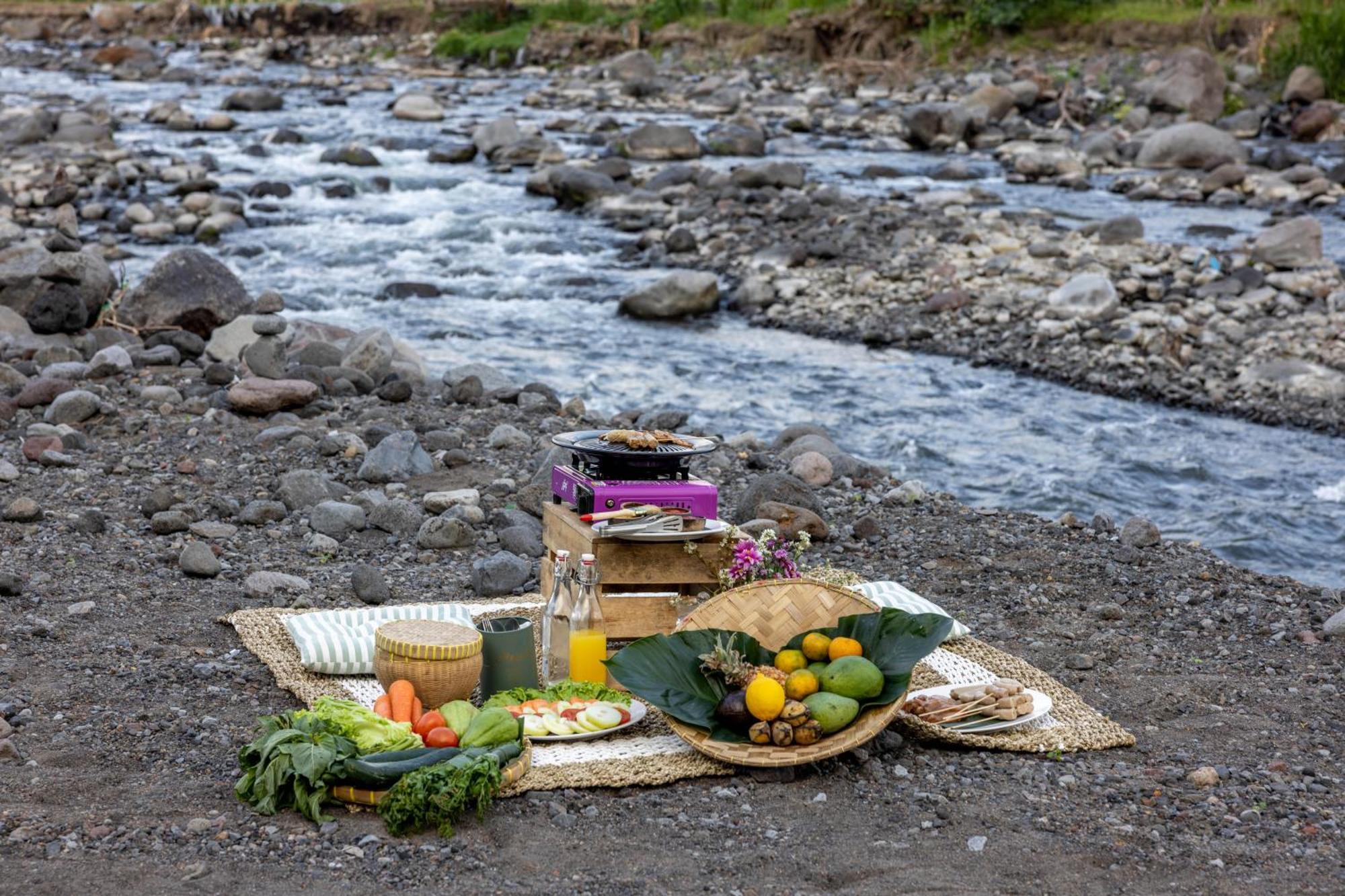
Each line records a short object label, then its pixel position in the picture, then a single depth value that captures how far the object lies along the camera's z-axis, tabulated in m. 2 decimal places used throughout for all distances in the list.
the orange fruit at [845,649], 4.84
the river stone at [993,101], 25.34
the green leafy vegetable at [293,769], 4.17
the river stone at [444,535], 7.18
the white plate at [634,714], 4.79
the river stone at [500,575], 6.50
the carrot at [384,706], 4.65
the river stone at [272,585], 6.33
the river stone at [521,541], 7.11
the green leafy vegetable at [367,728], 4.39
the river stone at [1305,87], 24.23
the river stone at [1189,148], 20.67
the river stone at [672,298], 13.88
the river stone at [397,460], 8.16
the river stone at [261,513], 7.29
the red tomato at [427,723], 4.57
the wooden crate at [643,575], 5.27
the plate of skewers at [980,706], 4.95
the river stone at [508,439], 8.91
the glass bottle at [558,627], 5.10
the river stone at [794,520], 7.41
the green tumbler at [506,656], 5.01
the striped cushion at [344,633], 5.30
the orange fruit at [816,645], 4.91
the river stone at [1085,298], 12.82
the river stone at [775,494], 7.75
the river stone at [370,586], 6.36
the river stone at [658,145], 21.41
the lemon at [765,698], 4.61
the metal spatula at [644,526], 5.09
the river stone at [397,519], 7.34
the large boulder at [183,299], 11.20
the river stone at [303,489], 7.55
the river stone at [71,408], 8.69
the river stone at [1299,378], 11.10
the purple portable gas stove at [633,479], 5.24
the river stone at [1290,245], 13.95
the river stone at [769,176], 18.48
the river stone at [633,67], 32.00
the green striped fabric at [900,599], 5.84
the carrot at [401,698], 4.64
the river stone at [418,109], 25.94
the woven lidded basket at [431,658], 4.79
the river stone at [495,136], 22.12
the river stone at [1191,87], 24.36
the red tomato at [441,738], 4.49
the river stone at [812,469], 8.64
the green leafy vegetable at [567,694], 4.94
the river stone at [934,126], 23.61
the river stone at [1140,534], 7.62
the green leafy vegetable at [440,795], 4.10
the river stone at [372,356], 10.30
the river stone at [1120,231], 15.34
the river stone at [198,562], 6.51
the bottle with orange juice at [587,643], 5.12
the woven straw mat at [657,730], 4.57
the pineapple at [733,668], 4.73
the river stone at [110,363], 9.70
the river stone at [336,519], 7.25
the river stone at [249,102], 26.88
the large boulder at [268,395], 9.11
